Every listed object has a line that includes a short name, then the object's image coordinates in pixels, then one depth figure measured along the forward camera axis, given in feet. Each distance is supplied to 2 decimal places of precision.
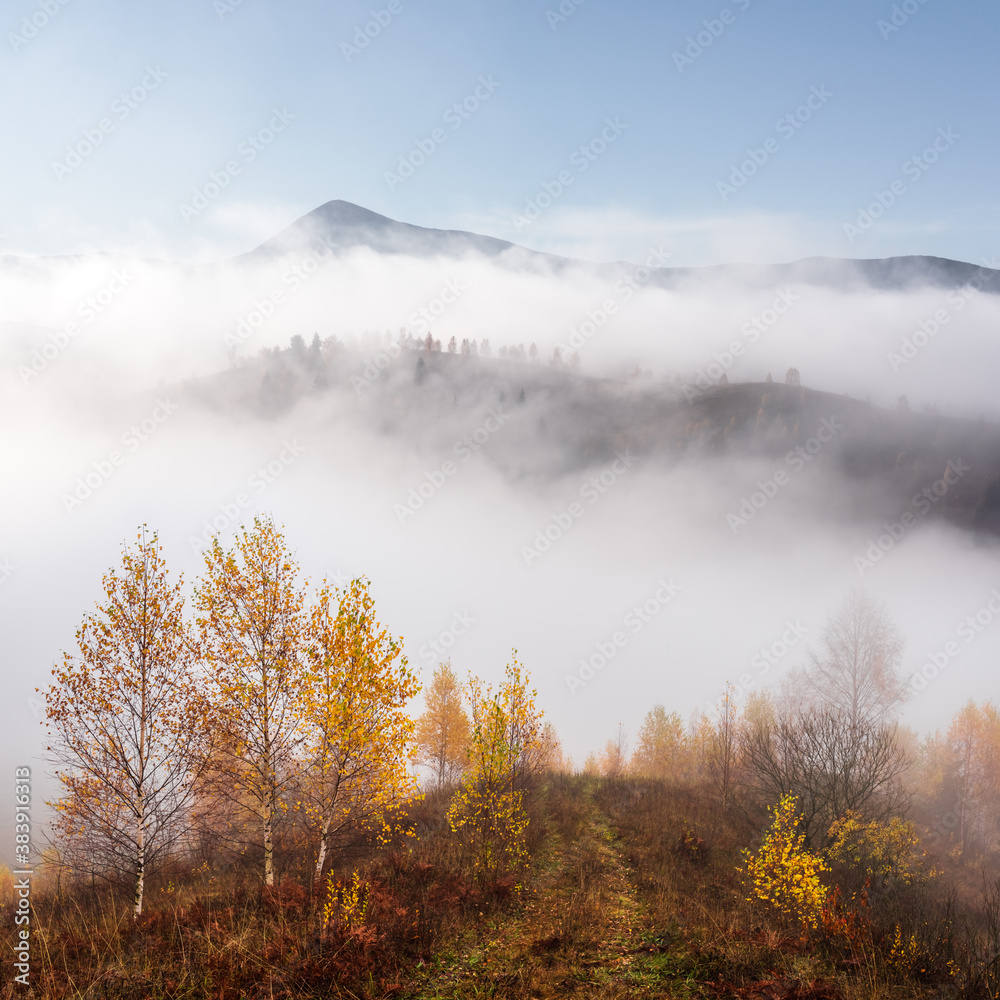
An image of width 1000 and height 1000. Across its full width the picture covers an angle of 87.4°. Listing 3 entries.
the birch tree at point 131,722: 47.75
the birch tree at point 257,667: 52.26
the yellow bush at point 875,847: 70.27
